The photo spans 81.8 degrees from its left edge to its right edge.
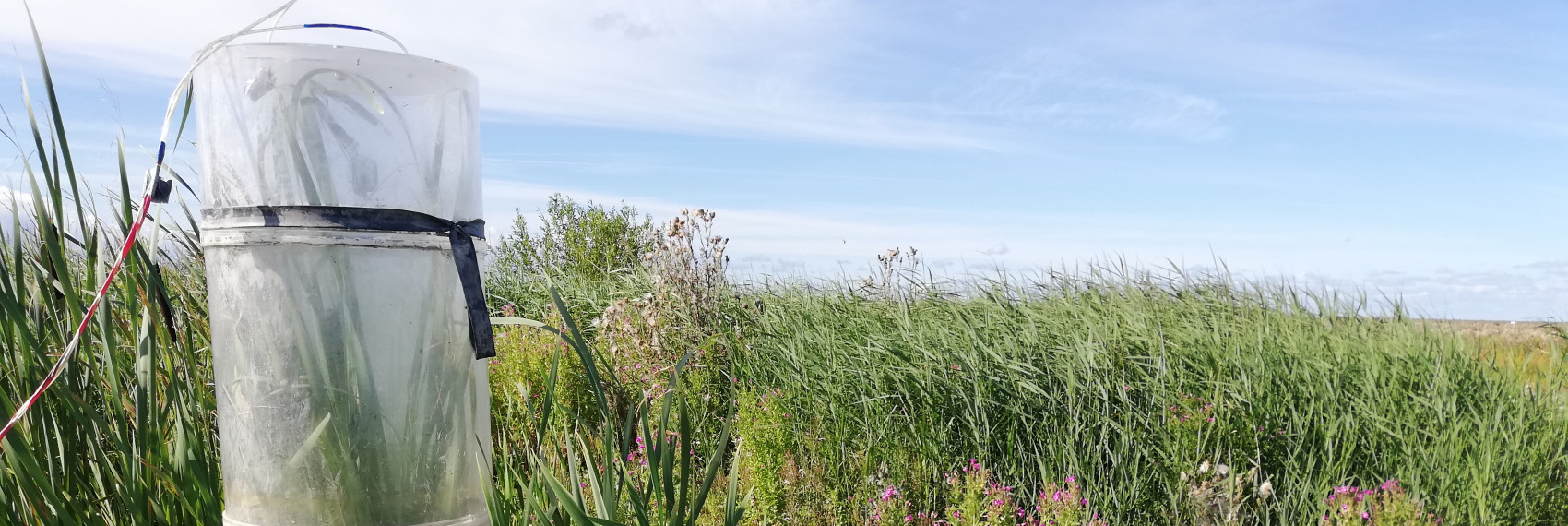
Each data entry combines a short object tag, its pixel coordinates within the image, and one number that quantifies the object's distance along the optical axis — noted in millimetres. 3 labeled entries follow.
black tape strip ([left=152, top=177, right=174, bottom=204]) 1896
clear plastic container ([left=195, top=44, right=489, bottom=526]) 1779
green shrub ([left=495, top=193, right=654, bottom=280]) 11246
